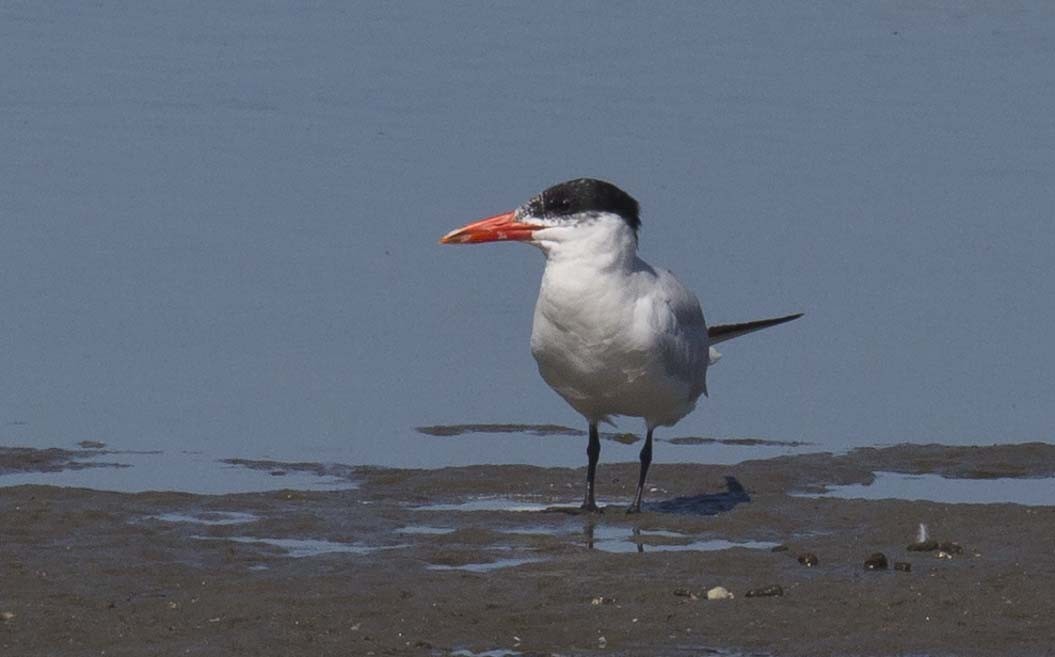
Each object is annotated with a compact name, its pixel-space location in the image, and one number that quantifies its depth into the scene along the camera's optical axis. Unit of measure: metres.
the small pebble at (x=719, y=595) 16.02
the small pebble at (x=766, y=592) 16.07
